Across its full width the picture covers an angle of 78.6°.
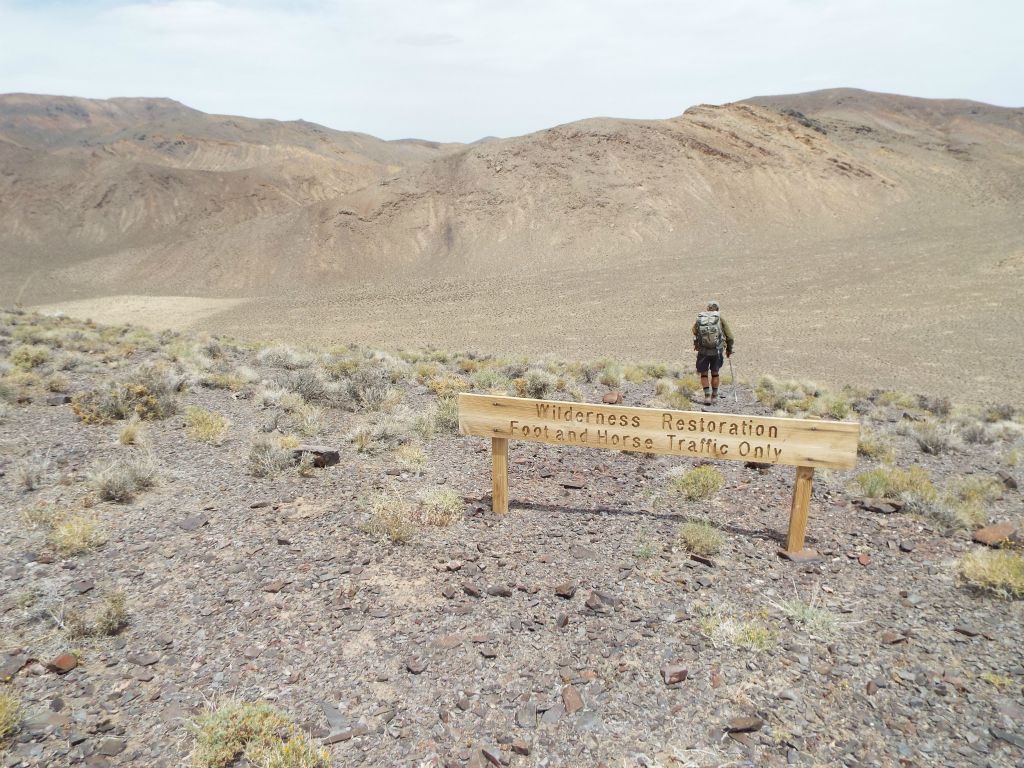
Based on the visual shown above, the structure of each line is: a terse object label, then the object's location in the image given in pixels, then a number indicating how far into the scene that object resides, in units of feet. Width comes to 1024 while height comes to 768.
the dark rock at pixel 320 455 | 22.62
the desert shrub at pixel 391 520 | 17.49
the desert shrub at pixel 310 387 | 31.78
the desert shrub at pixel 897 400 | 43.16
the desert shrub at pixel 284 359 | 42.63
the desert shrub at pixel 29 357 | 35.63
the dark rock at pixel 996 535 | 17.98
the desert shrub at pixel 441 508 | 18.75
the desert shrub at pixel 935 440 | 28.91
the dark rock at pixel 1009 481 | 23.72
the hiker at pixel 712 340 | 34.47
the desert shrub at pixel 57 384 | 30.30
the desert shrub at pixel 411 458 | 22.83
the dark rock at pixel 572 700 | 11.85
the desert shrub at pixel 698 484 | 21.15
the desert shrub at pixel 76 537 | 16.20
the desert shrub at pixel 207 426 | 25.00
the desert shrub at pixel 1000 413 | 41.16
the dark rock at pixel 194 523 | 18.04
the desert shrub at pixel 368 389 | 31.14
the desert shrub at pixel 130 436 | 23.81
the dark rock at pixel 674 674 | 12.49
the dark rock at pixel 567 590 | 15.25
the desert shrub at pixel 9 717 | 10.60
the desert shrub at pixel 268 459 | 21.70
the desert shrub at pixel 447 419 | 27.81
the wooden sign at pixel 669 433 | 17.04
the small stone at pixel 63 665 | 12.34
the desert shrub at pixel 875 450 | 27.02
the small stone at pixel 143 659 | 12.72
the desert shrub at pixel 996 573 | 15.12
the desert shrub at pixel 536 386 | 36.06
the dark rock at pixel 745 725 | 11.35
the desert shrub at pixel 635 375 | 44.27
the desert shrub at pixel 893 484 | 20.85
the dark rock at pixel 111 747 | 10.65
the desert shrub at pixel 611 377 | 42.24
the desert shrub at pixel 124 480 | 19.36
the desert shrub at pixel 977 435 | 32.12
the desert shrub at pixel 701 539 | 17.08
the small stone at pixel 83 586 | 14.87
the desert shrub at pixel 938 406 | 41.73
